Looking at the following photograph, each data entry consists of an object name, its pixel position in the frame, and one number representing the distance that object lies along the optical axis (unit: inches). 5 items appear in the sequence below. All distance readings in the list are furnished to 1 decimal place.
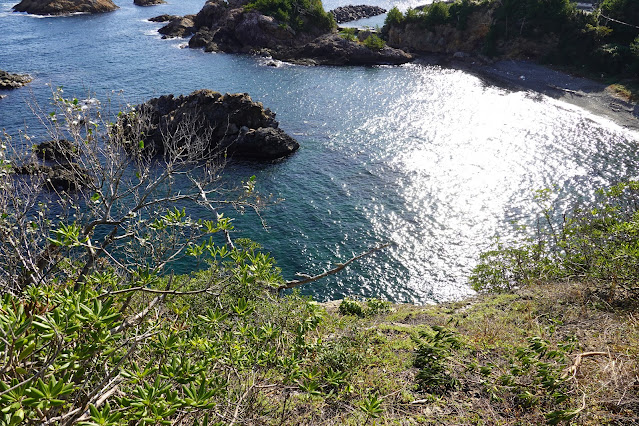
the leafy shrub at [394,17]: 3112.7
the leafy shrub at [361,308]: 704.4
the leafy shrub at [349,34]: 3002.0
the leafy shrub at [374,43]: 2928.2
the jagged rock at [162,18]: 3747.5
